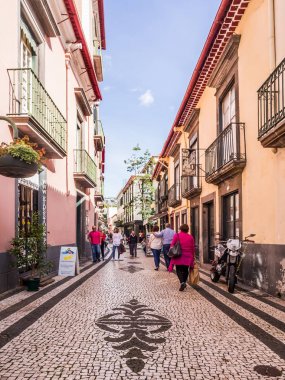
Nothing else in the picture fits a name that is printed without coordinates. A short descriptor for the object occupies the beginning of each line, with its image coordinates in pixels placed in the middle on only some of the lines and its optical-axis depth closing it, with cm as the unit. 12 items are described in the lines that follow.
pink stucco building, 754
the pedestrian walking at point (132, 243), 1966
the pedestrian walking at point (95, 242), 1553
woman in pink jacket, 783
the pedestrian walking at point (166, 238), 1203
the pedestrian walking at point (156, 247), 1230
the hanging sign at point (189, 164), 1331
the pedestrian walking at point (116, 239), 1702
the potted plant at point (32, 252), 745
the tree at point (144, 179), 2945
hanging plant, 563
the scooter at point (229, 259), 746
